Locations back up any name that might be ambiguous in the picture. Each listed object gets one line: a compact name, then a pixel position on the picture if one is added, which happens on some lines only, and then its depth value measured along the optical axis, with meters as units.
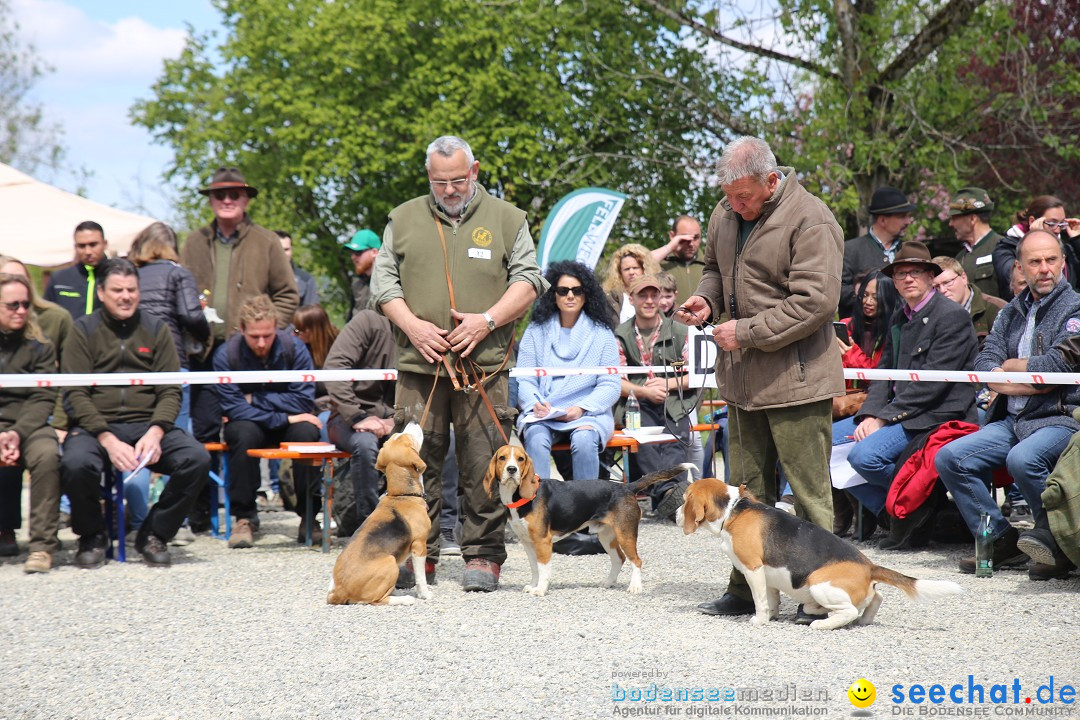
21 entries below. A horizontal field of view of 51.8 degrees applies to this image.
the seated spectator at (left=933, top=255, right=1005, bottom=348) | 7.93
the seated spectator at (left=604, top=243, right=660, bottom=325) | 9.55
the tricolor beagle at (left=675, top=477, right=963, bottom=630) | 4.82
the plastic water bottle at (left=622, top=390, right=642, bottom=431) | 8.91
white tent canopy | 13.09
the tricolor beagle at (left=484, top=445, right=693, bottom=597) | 5.93
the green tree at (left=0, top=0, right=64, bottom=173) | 29.23
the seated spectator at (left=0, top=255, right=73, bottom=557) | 7.44
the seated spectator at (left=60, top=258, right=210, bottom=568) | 7.14
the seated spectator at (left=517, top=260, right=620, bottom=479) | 7.85
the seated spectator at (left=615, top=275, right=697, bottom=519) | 8.76
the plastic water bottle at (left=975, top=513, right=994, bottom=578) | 6.17
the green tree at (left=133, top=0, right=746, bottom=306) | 17.58
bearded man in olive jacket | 5.85
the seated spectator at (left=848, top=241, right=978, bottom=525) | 6.89
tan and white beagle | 5.67
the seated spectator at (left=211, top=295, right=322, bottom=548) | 8.09
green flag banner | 13.34
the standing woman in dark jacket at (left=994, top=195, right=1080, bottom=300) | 8.02
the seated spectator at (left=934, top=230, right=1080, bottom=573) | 5.96
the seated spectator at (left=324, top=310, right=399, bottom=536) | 7.43
